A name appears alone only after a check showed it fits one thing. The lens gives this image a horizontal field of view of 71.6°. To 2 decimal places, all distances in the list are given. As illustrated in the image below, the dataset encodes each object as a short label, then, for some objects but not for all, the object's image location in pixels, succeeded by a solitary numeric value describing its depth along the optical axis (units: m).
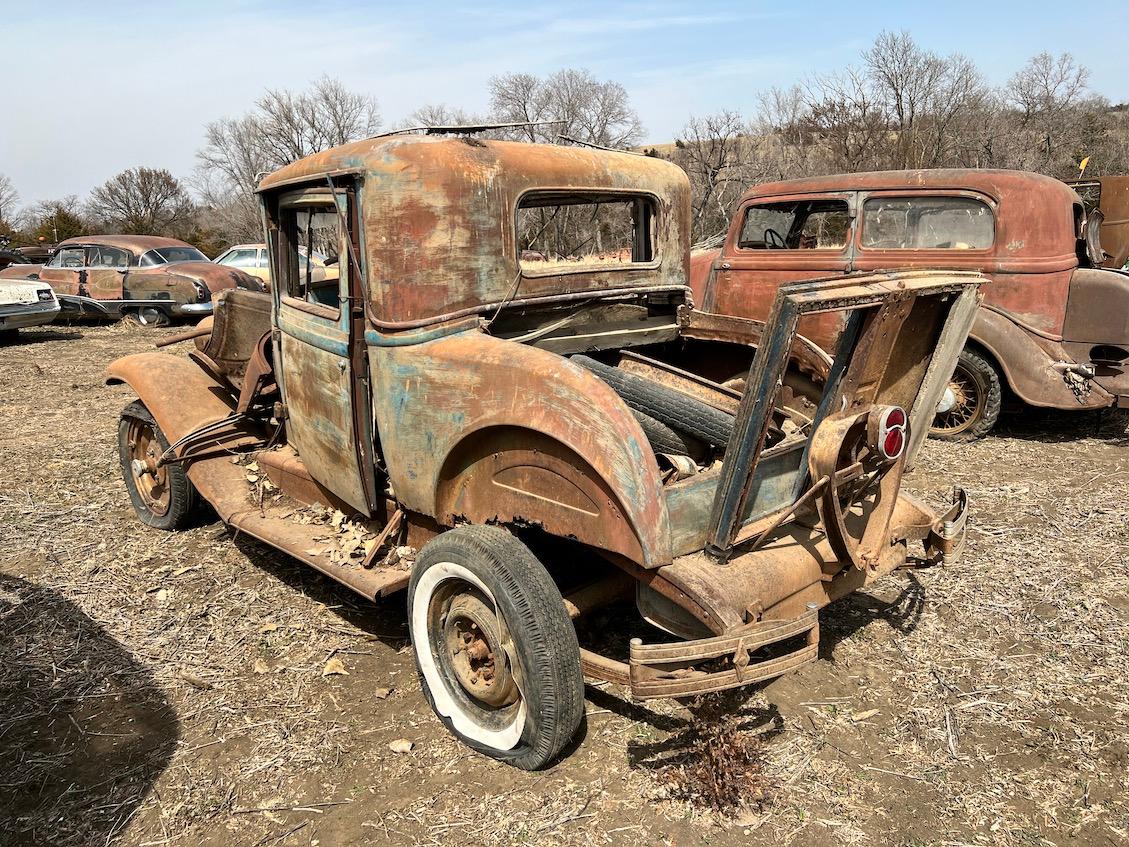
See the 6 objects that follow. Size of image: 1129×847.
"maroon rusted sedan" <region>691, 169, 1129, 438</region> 6.46
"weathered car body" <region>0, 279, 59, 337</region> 12.59
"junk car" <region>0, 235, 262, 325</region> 14.22
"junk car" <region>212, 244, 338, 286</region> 16.83
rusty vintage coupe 2.52
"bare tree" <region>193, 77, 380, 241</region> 35.16
